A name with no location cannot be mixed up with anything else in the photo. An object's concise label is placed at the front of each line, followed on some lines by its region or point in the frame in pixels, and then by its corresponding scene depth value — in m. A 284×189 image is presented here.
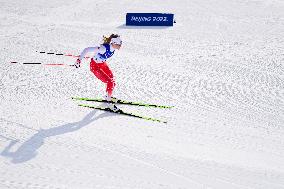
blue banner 34.66
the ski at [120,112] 14.44
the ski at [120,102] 15.77
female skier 14.84
